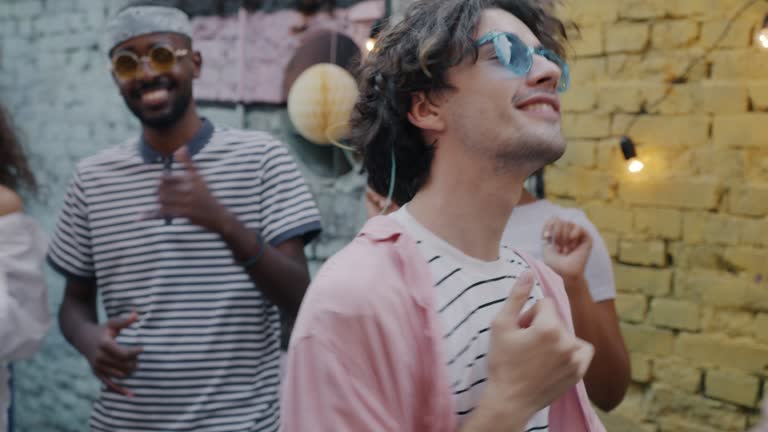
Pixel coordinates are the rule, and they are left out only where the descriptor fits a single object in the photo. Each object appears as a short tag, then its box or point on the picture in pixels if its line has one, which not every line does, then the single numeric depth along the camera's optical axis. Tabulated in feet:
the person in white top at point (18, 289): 7.29
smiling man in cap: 7.27
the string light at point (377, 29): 5.56
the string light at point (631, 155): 8.28
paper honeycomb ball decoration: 10.12
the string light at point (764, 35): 7.39
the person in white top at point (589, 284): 6.26
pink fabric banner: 10.70
